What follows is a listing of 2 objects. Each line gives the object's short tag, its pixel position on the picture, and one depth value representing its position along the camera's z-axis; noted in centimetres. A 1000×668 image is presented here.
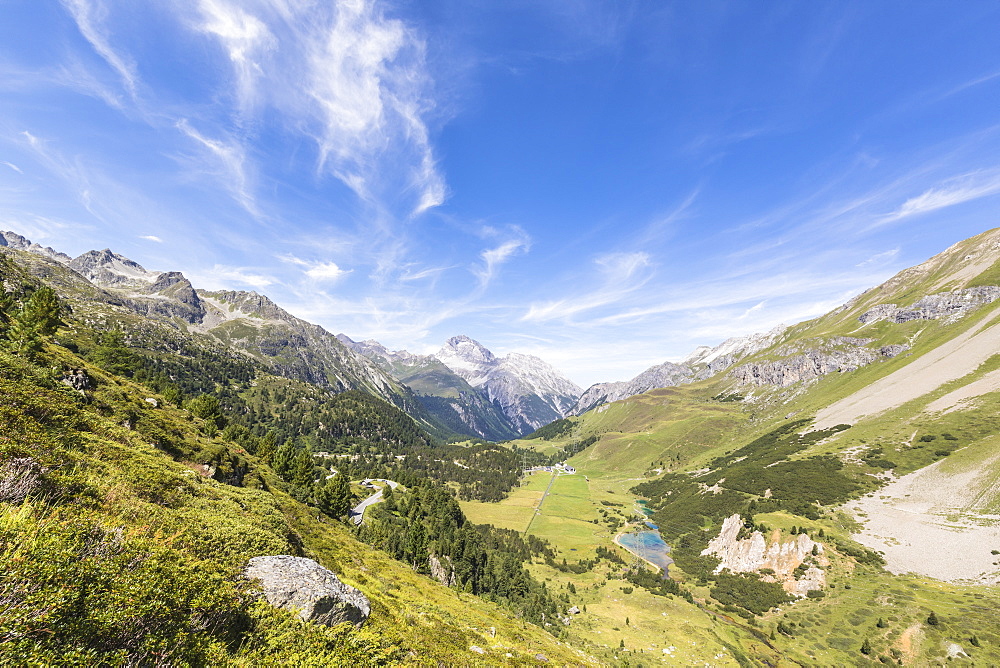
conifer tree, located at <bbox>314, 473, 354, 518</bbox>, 7106
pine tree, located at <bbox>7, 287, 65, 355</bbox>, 5266
